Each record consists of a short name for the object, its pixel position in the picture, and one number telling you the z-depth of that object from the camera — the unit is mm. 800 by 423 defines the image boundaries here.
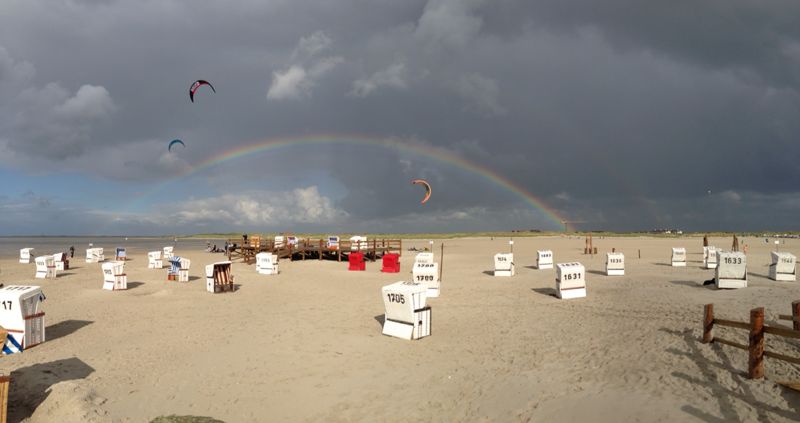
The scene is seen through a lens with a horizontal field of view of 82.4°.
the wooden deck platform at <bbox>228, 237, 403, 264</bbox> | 44281
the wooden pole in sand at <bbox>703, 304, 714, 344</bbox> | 10910
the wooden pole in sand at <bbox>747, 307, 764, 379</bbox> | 8930
